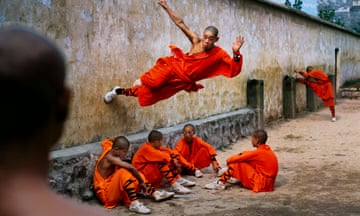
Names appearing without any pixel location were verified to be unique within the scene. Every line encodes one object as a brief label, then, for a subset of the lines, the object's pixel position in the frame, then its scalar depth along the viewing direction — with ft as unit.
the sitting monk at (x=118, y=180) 16.33
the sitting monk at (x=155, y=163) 18.72
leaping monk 18.34
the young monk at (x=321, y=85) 39.88
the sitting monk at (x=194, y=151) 21.81
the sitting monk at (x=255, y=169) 19.07
